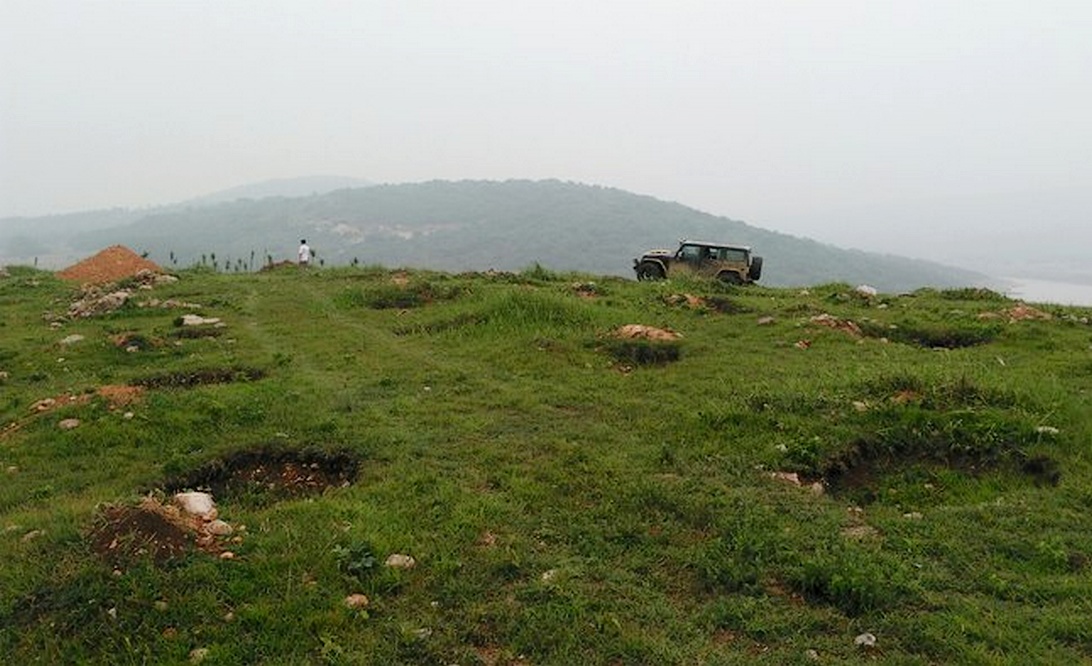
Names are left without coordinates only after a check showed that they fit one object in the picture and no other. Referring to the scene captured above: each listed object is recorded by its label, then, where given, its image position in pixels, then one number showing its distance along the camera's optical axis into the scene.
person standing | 33.28
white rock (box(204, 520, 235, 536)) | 7.15
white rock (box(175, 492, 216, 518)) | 7.51
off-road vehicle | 27.38
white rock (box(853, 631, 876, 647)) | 5.65
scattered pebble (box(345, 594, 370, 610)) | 6.21
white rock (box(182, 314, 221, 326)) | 18.69
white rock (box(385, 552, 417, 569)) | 6.79
